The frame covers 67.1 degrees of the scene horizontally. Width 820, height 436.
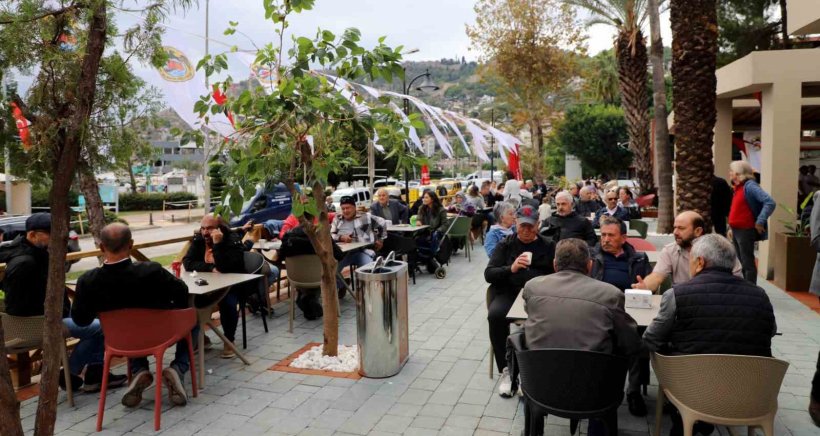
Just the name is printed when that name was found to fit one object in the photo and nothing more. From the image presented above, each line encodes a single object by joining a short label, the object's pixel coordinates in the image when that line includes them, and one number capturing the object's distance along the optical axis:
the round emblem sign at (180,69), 6.48
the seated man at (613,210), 9.51
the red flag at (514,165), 19.19
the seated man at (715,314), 3.18
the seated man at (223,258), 6.04
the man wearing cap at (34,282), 4.50
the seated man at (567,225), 6.43
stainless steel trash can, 5.02
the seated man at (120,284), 4.17
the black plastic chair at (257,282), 6.12
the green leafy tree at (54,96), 2.42
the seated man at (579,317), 3.27
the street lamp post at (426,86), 19.45
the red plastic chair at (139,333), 4.18
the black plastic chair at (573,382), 3.09
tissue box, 4.13
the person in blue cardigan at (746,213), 6.99
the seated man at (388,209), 10.97
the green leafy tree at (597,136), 48.19
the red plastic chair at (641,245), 6.45
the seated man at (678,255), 4.70
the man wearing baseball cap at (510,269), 4.92
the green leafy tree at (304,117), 4.32
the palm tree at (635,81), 19.36
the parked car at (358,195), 25.63
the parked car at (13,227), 8.99
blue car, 15.93
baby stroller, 10.19
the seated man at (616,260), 4.86
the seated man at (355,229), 8.41
